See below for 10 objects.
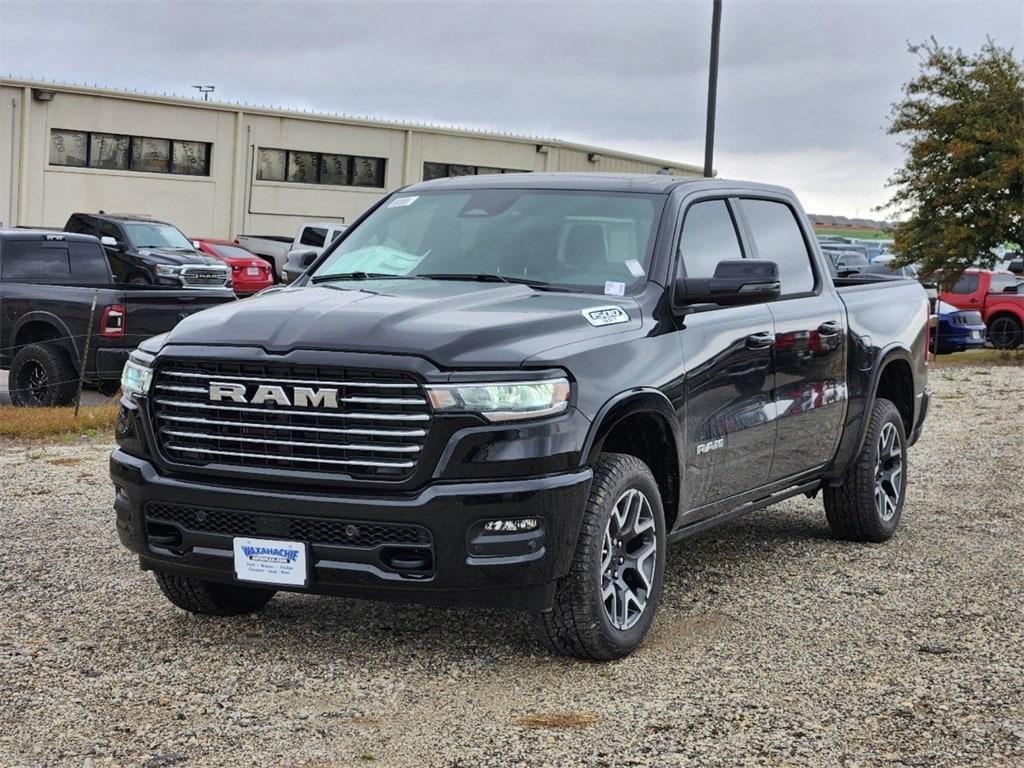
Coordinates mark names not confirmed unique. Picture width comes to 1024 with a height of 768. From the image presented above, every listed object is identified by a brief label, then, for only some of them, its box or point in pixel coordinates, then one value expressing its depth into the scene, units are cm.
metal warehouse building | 4009
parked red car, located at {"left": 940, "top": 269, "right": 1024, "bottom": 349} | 2725
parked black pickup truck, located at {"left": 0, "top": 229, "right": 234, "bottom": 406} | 1346
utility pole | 2448
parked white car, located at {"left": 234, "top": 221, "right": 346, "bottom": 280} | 3521
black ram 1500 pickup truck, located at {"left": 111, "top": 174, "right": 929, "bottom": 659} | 510
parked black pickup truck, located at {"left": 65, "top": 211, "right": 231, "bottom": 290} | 2378
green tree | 2541
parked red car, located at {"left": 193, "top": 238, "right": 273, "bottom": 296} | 3186
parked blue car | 2530
